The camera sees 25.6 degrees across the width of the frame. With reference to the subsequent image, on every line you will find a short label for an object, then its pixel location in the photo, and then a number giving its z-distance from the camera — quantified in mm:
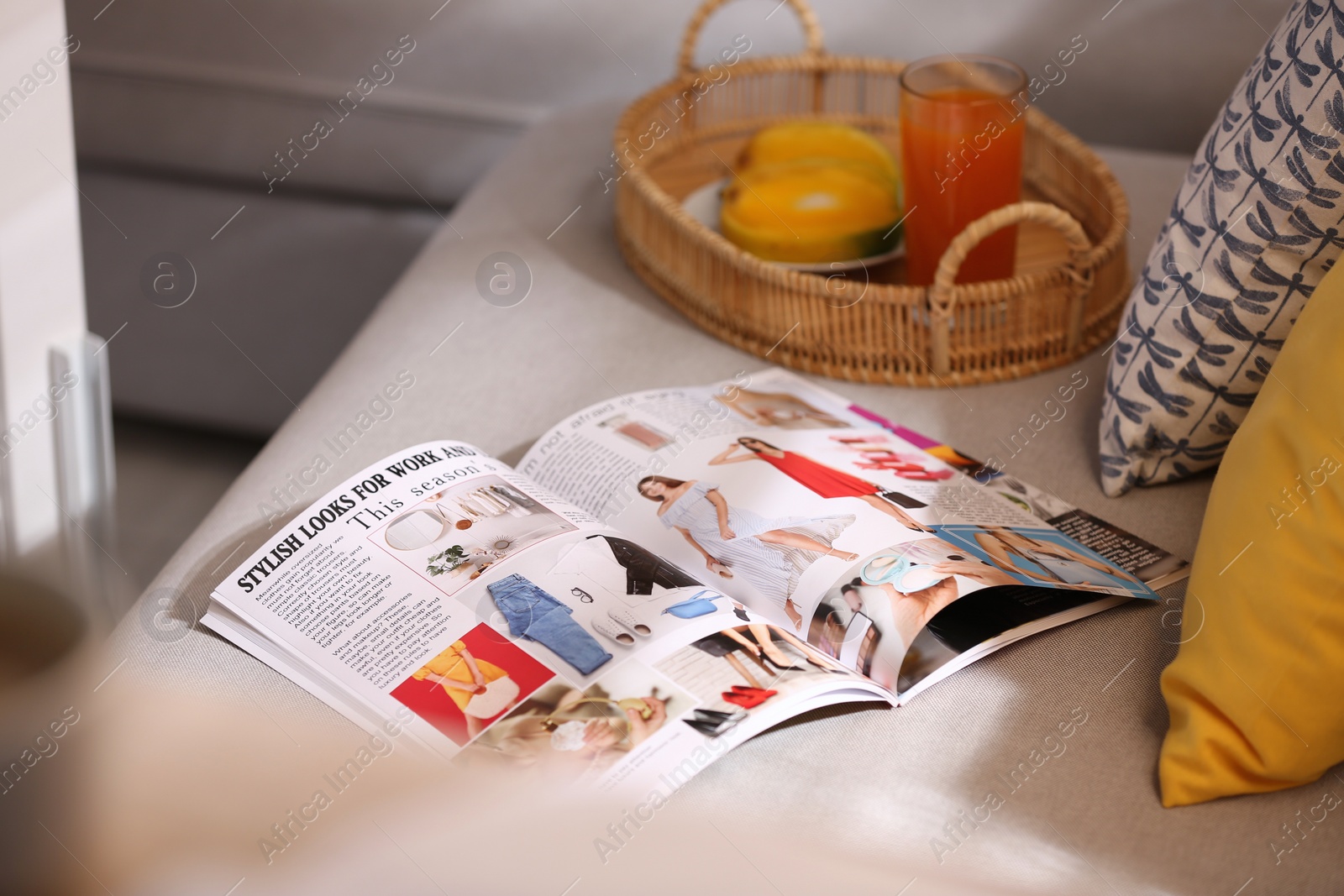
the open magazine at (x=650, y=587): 1507
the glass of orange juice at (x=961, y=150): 1717
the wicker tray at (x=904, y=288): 1724
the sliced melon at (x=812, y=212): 1783
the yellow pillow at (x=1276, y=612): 1478
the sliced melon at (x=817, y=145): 1827
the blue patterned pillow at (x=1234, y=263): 1568
